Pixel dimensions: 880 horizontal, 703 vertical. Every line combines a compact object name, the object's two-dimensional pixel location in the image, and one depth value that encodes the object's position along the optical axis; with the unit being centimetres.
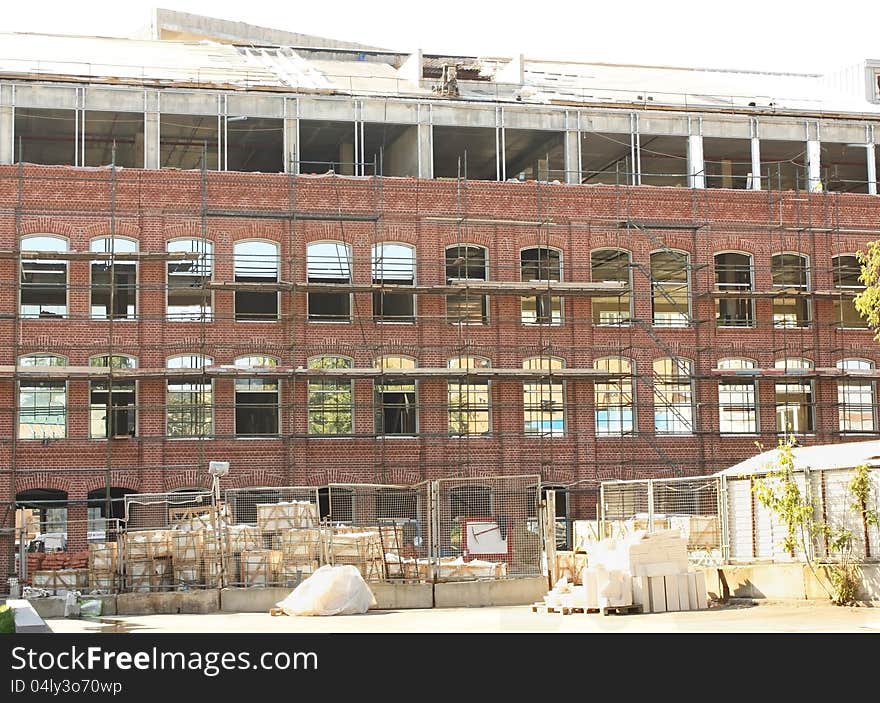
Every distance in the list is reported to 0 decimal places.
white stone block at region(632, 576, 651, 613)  2403
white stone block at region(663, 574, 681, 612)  2427
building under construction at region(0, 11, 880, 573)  3969
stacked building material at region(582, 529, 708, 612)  2402
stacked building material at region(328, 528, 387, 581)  2877
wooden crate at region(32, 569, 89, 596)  3080
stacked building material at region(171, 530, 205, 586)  2973
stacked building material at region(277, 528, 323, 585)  2912
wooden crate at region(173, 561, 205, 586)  2967
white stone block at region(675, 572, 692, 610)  2441
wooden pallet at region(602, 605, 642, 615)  2405
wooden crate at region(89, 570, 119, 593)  3006
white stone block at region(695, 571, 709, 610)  2462
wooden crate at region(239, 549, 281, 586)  2912
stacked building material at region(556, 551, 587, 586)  2866
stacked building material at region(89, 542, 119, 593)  3009
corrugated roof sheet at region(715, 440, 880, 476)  2617
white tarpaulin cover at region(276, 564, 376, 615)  2581
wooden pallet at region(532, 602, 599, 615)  2470
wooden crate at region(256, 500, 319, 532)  3067
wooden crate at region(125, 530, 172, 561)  3009
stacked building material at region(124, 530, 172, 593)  3000
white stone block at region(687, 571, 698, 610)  2455
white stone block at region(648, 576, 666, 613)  2411
